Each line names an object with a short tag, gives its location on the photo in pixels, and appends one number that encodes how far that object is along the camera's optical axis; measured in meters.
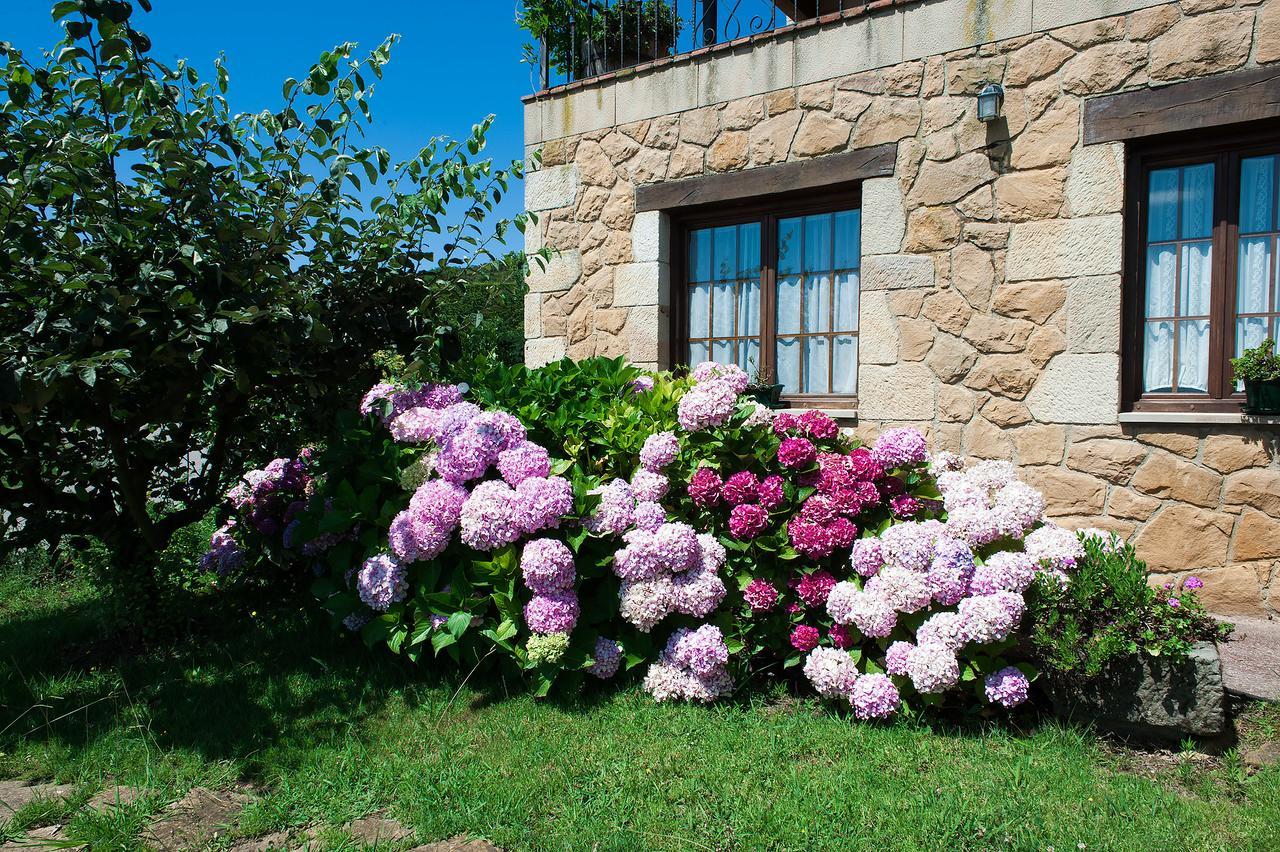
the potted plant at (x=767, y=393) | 5.43
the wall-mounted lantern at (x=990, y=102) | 4.51
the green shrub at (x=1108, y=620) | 2.76
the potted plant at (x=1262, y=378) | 3.91
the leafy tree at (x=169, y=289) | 2.84
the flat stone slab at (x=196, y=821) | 2.24
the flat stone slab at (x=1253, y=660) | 3.03
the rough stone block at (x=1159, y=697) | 2.72
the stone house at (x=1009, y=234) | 4.14
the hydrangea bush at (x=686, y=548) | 2.99
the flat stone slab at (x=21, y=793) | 2.42
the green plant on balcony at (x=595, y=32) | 6.13
